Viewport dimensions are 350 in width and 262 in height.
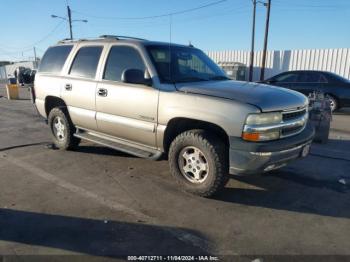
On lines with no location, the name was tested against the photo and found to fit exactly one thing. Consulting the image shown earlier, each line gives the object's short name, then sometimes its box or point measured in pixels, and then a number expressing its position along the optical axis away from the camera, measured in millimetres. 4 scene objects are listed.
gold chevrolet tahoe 3479
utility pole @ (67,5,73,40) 38125
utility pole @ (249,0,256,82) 21477
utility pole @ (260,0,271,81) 20531
